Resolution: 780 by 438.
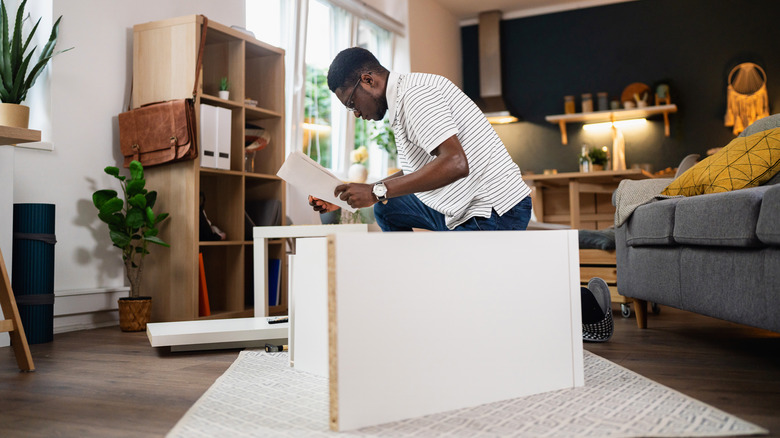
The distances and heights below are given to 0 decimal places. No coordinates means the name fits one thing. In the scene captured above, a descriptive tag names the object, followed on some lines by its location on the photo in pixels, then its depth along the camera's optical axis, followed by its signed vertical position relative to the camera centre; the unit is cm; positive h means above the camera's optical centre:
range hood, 677 +179
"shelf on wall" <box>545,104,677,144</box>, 606 +120
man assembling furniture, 172 +30
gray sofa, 163 -4
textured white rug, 125 -35
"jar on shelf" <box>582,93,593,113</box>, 636 +132
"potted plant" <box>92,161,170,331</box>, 288 +12
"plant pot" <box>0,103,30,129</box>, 248 +50
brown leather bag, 302 +53
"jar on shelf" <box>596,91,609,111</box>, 630 +132
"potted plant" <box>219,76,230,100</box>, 333 +81
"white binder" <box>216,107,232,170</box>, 322 +54
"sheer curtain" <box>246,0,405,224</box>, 458 +132
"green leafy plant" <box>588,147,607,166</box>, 565 +72
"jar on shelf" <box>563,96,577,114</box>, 643 +132
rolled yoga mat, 254 -9
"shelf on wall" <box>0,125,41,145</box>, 191 +33
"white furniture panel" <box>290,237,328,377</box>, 173 -17
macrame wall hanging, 586 +126
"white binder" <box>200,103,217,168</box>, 312 +53
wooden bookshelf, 309 +37
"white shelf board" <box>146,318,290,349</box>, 222 -30
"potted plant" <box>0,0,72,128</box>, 258 +71
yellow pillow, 225 +26
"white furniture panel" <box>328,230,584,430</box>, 127 -16
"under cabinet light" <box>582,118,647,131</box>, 638 +114
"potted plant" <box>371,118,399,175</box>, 549 +90
